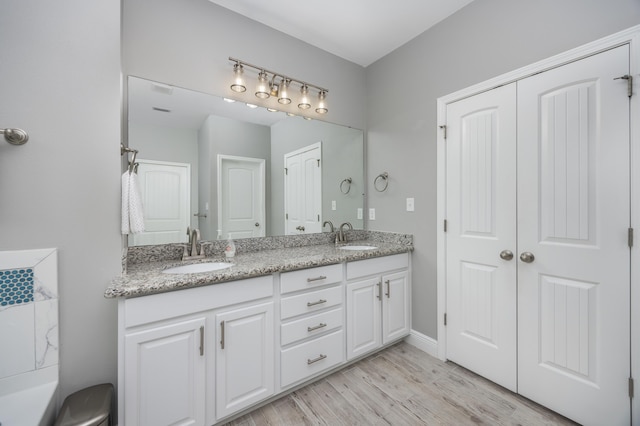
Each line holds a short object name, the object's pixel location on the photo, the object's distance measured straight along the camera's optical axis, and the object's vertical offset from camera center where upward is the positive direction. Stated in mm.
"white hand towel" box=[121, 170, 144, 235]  1371 +27
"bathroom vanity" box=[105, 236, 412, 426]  1189 -671
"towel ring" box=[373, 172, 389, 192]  2578 +321
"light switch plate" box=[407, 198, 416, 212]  2332 +75
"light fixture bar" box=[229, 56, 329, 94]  1944 +1163
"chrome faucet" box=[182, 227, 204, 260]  1806 -238
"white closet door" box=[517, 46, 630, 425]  1330 -153
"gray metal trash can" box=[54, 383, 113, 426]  1050 -857
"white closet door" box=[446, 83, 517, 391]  1730 -155
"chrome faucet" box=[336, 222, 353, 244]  2596 -240
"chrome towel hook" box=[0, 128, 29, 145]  1143 +352
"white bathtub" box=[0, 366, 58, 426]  1009 -805
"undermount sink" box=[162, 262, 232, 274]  1632 -357
